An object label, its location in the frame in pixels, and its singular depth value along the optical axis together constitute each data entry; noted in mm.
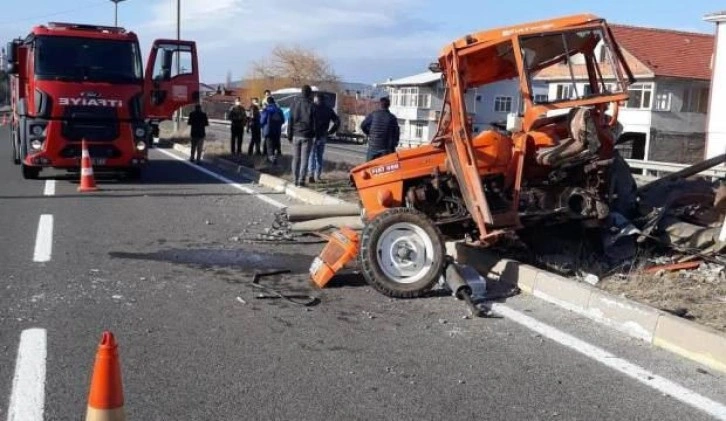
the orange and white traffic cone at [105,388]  3268
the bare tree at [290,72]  93250
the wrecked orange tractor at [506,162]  7031
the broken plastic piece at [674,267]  7246
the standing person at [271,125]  19672
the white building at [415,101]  70888
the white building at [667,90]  48438
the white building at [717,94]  37938
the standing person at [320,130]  14648
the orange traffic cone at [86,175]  14188
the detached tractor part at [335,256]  7195
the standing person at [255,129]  21625
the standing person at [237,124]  21750
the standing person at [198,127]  19775
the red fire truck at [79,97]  14695
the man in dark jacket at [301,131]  14242
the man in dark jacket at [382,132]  13586
